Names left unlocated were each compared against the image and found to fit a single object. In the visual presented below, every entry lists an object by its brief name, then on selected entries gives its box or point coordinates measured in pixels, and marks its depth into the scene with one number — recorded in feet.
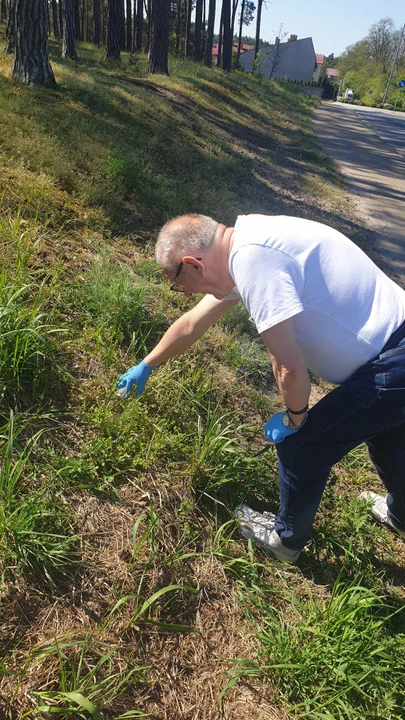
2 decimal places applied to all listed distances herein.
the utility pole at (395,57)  176.04
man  5.46
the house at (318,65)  254.70
